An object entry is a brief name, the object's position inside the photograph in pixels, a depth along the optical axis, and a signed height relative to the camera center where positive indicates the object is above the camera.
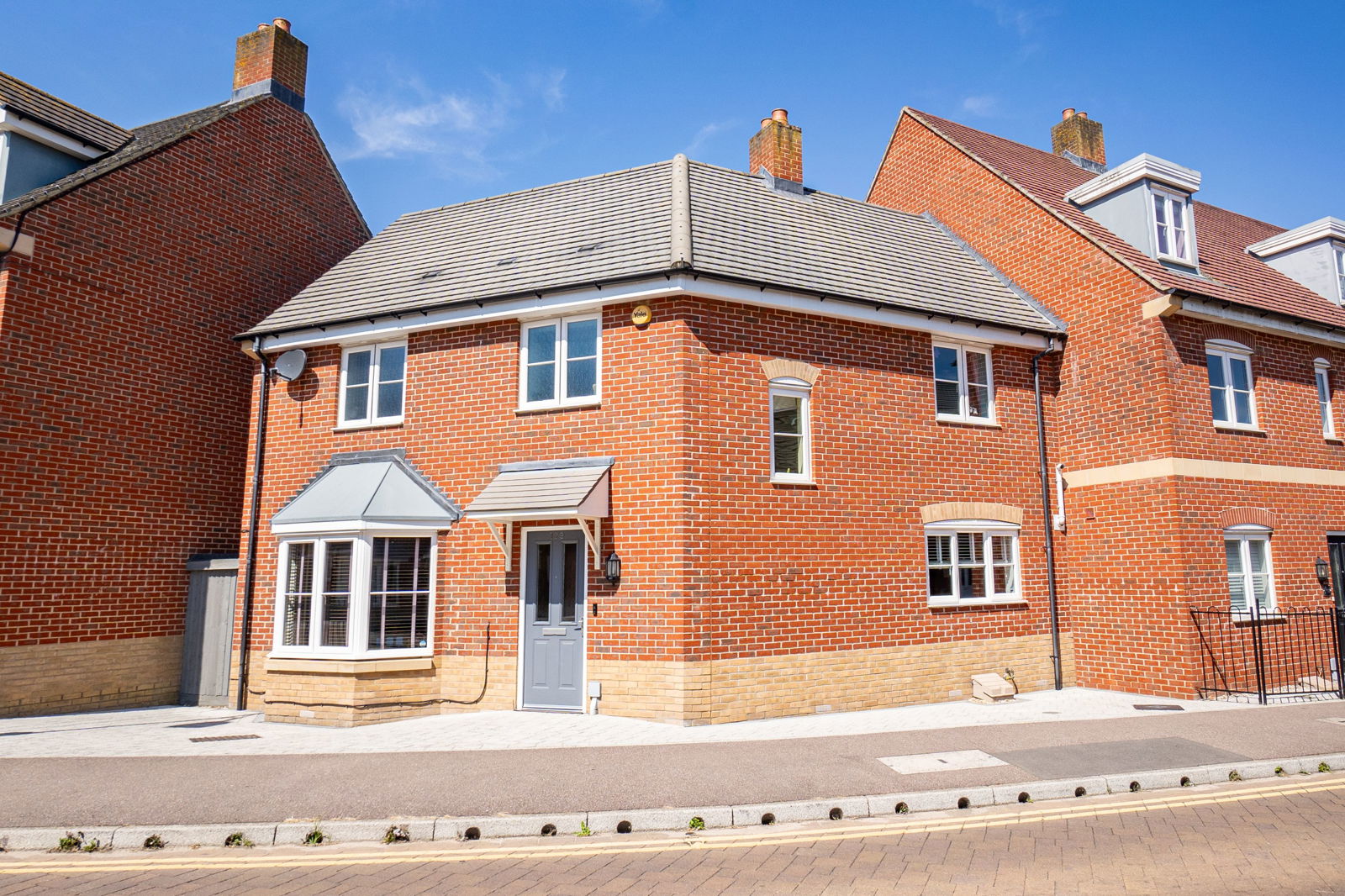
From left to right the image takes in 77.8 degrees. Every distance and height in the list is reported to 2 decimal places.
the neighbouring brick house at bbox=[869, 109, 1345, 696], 13.26 +2.74
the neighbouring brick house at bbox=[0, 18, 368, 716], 12.72 +3.48
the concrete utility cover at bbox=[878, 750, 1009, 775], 8.35 -1.85
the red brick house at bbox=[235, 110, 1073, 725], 11.54 +1.47
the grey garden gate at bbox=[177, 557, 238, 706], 14.02 -0.90
